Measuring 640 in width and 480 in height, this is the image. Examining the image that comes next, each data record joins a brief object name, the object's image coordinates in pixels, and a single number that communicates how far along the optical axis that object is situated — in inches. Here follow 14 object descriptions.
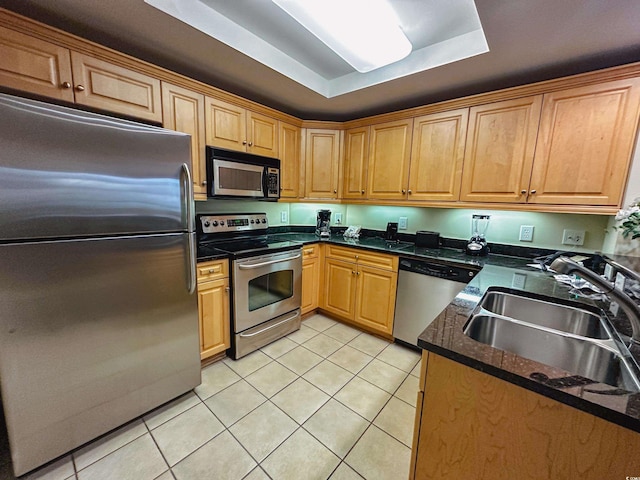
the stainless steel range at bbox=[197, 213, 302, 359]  81.9
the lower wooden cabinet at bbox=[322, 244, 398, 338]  94.7
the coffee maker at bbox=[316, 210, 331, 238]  117.6
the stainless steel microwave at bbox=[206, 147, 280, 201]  82.1
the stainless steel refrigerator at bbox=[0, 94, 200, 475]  43.2
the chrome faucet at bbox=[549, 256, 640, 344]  32.3
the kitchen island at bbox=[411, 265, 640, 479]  24.0
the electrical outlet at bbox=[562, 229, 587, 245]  77.2
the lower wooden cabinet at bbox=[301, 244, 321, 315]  106.2
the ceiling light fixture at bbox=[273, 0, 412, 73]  53.2
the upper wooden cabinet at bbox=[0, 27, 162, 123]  50.7
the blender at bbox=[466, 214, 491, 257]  87.1
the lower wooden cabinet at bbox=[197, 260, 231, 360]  74.5
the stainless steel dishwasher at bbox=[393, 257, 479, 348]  79.8
